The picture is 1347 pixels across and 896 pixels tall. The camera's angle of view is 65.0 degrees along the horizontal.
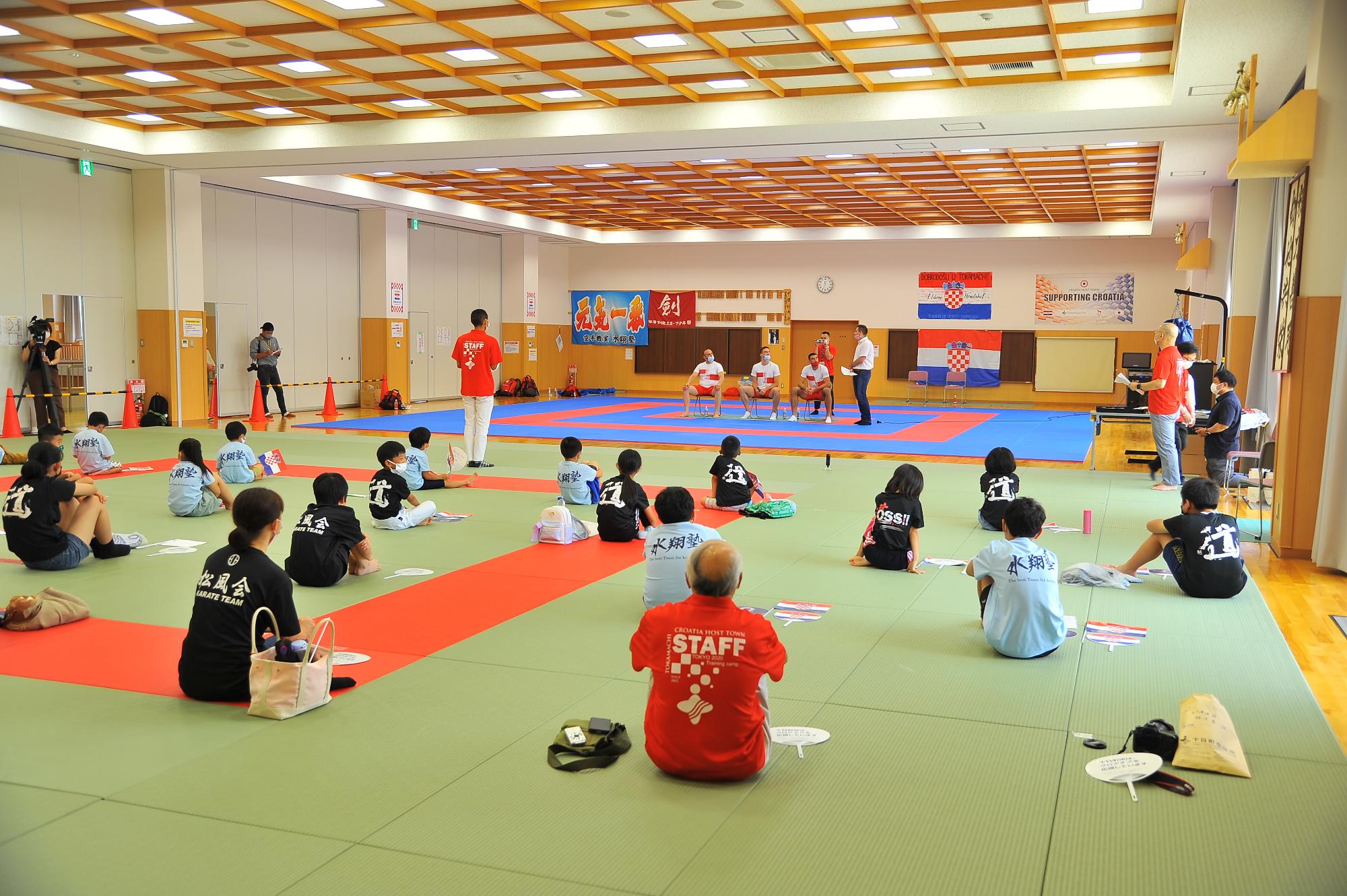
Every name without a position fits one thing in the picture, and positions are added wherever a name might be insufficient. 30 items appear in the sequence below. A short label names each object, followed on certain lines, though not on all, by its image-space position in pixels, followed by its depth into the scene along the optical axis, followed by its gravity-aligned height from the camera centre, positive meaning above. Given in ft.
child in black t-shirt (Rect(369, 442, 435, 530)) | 31.01 -5.08
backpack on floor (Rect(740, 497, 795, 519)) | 34.22 -5.63
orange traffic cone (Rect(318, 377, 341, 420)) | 70.18 -5.69
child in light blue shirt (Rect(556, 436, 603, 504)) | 35.19 -5.05
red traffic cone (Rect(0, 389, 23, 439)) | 53.78 -5.43
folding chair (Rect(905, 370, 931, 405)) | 93.97 -3.40
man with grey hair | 13.21 -4.23
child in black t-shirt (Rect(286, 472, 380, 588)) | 23.84 -4.92
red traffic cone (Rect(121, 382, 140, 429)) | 62.39 -5.72
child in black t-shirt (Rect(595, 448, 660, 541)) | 29.30 -4.95
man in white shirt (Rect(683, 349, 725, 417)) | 73.31 -2.99
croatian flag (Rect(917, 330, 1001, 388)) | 93.86 -1.23
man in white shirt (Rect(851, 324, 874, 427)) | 67.87 -1.96
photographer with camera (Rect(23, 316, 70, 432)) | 56.24 -2.91
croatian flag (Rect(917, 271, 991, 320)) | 93.71 +4.05
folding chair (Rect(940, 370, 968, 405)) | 94.48 -3.80
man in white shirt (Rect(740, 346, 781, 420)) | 73.31 -3.15
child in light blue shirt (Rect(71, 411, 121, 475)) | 39.88 -5.07
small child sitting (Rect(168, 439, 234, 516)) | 32.32 -5.20
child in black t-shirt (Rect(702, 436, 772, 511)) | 34.30 -4.88
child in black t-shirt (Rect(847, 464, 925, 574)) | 25.63 -4.64
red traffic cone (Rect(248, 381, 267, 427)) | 65.10 -5.70
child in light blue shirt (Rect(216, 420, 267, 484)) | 38.63 -5.19
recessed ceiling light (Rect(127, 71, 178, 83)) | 45.78 +10.46
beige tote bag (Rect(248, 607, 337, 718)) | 15.75 -5.41
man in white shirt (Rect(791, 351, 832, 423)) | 70.85 -3.37
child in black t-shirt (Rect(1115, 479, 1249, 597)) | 23.49 -4.53
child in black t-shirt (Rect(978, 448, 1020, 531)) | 30.19 -4.22
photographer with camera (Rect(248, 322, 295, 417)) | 67.82 -2.31
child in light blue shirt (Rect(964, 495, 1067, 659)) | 18.89 -4.42
